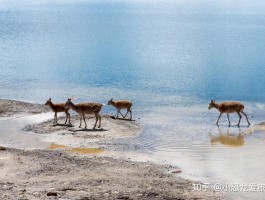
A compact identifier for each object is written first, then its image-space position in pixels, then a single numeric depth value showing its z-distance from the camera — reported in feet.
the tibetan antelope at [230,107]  95.61
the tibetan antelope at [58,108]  91.40
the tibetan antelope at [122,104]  96.43
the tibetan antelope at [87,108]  88.94
